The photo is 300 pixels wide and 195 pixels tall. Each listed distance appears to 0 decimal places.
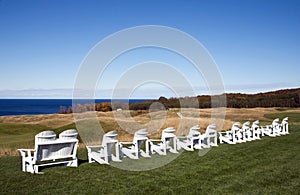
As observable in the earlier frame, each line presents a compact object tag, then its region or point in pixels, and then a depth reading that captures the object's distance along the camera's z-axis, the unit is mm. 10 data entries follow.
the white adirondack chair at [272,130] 11916
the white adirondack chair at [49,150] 5863
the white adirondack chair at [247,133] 10683
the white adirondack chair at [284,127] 12597
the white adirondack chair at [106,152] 6744
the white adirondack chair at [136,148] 7460
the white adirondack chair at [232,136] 10092
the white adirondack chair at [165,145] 8031
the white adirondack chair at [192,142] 8625
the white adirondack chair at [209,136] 9129
